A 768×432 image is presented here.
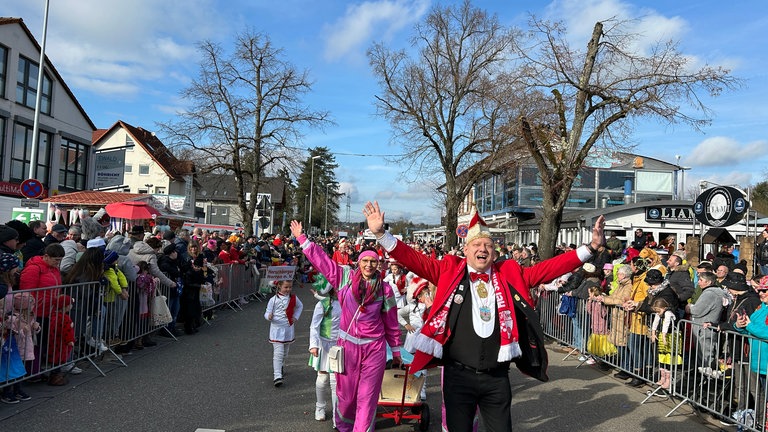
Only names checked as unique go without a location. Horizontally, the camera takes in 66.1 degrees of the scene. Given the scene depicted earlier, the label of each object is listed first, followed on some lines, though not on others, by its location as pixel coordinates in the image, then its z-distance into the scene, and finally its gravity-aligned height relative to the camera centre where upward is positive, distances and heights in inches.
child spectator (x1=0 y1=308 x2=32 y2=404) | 237.6 -61.5
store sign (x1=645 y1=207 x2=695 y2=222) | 1090.7 +66.0
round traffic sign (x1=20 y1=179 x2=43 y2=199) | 599.4 +23.8
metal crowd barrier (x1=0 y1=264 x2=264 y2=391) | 241.9 -57.0
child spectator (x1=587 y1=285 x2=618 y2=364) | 355.9 -52.5
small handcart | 231.8 -65.5
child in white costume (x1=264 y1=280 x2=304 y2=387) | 297.7 -48.4
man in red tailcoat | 151.4 -23.1
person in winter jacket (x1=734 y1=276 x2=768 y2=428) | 233.8 -38.3
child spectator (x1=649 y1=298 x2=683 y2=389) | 287.4 -45.2
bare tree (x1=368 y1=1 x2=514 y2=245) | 1161.4 +273.2
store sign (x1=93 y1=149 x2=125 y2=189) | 1181.7 +97.4
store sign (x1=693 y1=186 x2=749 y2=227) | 489.8 +40.0
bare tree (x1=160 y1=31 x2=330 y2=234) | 1168.2 +164.0
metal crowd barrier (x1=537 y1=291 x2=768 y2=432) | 240.4 -54.8
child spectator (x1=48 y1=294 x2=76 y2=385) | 274.2 -58.0
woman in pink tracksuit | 205.2 -34.5
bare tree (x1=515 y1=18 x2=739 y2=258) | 604.7 +140.2
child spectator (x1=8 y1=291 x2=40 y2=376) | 243.9 -47.4
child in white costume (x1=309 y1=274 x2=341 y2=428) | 237.0 -43.6
